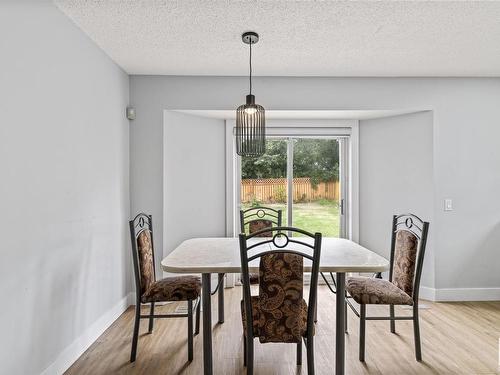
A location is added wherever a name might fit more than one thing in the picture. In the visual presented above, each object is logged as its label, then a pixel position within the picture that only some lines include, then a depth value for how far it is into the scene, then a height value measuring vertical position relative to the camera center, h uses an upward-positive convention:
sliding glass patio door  3.92 +0.02
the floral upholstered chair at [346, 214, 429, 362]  2.19 -0.77
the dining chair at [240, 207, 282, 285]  3.14 -0.42
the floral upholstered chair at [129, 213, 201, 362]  2.21 -0.76
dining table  1.93 -0.52
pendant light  2.44 +0.43
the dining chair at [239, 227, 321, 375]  1.72 -0.65
